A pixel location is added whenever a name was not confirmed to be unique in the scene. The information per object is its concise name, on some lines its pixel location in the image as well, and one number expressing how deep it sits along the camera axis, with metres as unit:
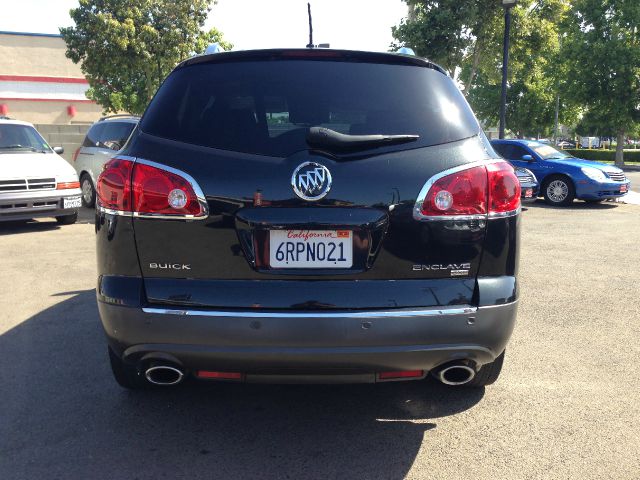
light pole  16.89
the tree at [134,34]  22.58
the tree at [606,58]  32.38
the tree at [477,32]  20.89
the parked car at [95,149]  11.72
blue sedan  13.65
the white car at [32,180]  9.15
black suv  2.50
